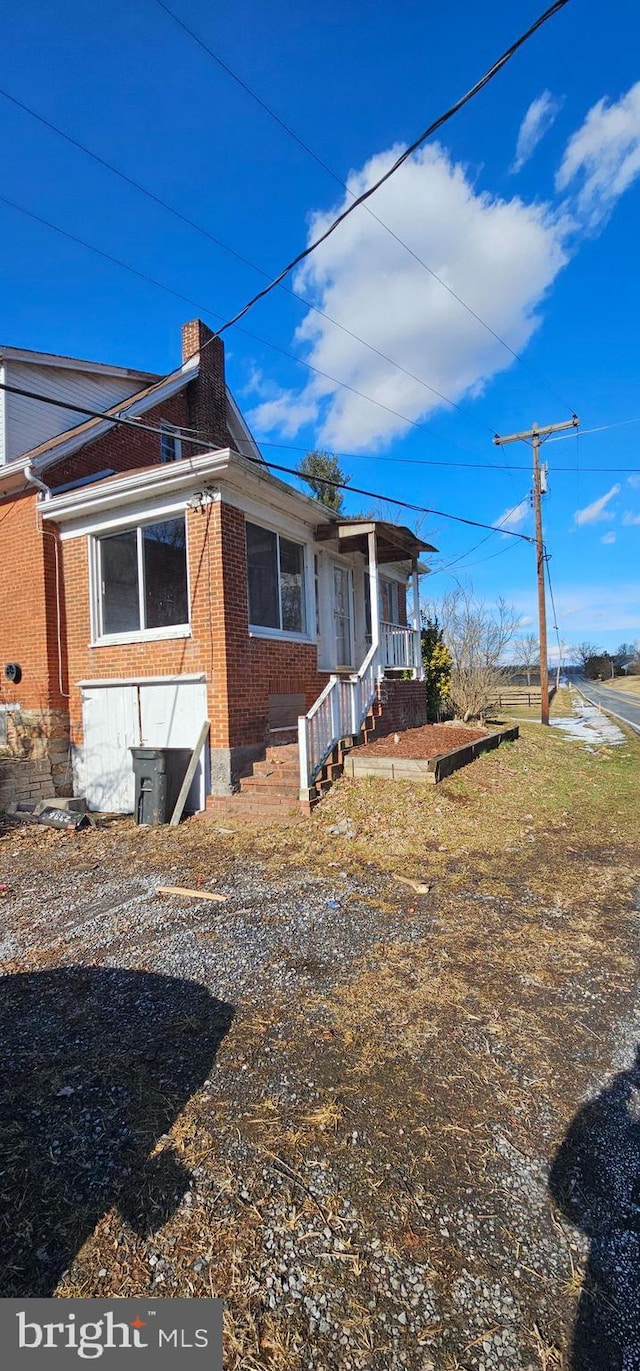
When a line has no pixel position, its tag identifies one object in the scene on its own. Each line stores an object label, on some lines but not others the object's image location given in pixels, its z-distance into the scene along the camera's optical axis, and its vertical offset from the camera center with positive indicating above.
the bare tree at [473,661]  16.64 +0.56
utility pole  19.05 +4.25
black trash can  7.78 -1.24
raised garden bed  7.80 -1.10
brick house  7.95 +1.31
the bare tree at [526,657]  28.25 +1.66
